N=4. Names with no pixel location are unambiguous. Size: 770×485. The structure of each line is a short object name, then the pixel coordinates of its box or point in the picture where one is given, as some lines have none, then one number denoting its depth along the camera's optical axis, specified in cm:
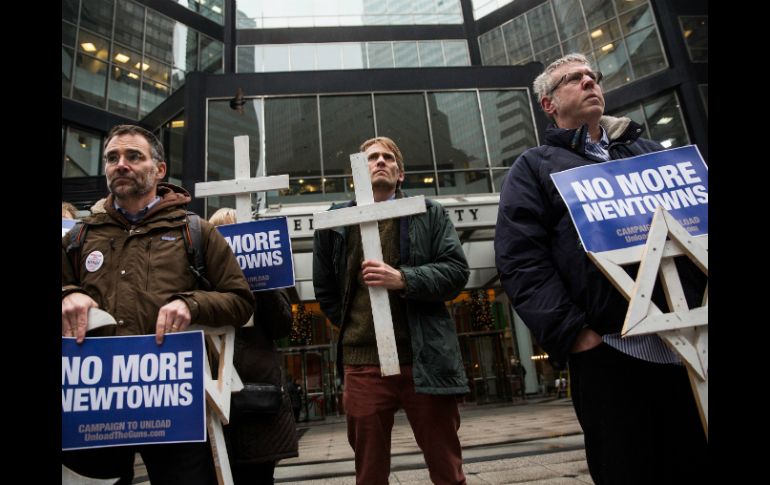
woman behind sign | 236
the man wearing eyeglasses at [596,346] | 170
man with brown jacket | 188
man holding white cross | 243
